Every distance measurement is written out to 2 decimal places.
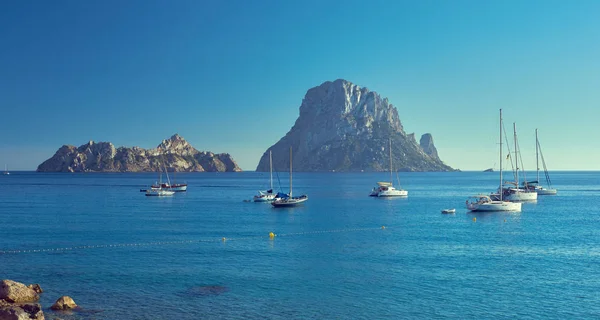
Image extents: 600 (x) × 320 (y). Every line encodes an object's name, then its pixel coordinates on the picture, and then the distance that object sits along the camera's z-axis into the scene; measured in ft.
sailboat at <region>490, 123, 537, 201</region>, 422.00
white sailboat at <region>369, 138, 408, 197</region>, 502.09
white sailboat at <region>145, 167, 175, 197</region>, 525.34
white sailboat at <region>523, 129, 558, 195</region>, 500.33
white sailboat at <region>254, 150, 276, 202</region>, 431.84
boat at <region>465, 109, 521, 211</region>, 329.11
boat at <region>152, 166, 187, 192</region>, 575.95
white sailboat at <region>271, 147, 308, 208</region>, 370.67
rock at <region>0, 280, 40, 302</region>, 118.11
